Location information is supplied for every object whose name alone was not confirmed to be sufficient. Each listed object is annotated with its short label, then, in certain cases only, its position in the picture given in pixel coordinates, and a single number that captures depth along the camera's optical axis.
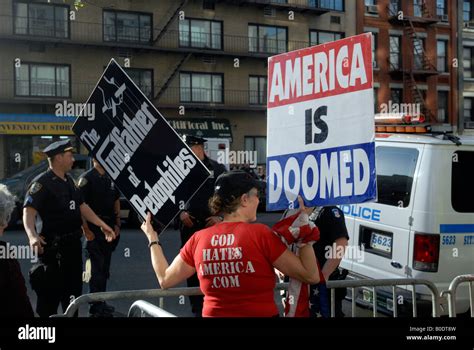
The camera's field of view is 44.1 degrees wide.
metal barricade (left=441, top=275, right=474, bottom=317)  4.26
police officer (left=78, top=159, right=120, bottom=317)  6.58
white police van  5.20
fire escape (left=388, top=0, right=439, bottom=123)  32.66
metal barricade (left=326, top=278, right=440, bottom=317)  4.06
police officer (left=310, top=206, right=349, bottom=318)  4.40
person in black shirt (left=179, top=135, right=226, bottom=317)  6.22
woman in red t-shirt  2.70
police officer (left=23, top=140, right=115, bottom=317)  5.39
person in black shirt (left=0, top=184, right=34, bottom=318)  3.14
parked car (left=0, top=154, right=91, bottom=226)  14.39
